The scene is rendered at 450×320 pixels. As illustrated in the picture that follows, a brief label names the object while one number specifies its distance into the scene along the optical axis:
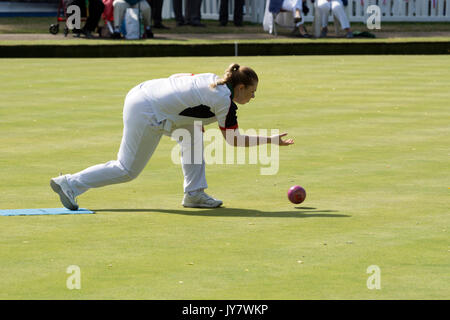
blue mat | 14.27
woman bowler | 13.60
